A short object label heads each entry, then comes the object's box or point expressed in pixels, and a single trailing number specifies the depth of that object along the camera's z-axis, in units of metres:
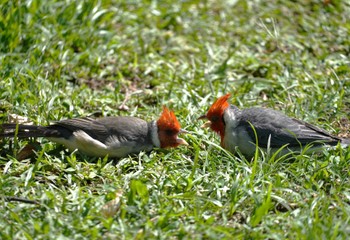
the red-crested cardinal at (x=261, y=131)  11.20
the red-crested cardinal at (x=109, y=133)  11.18
